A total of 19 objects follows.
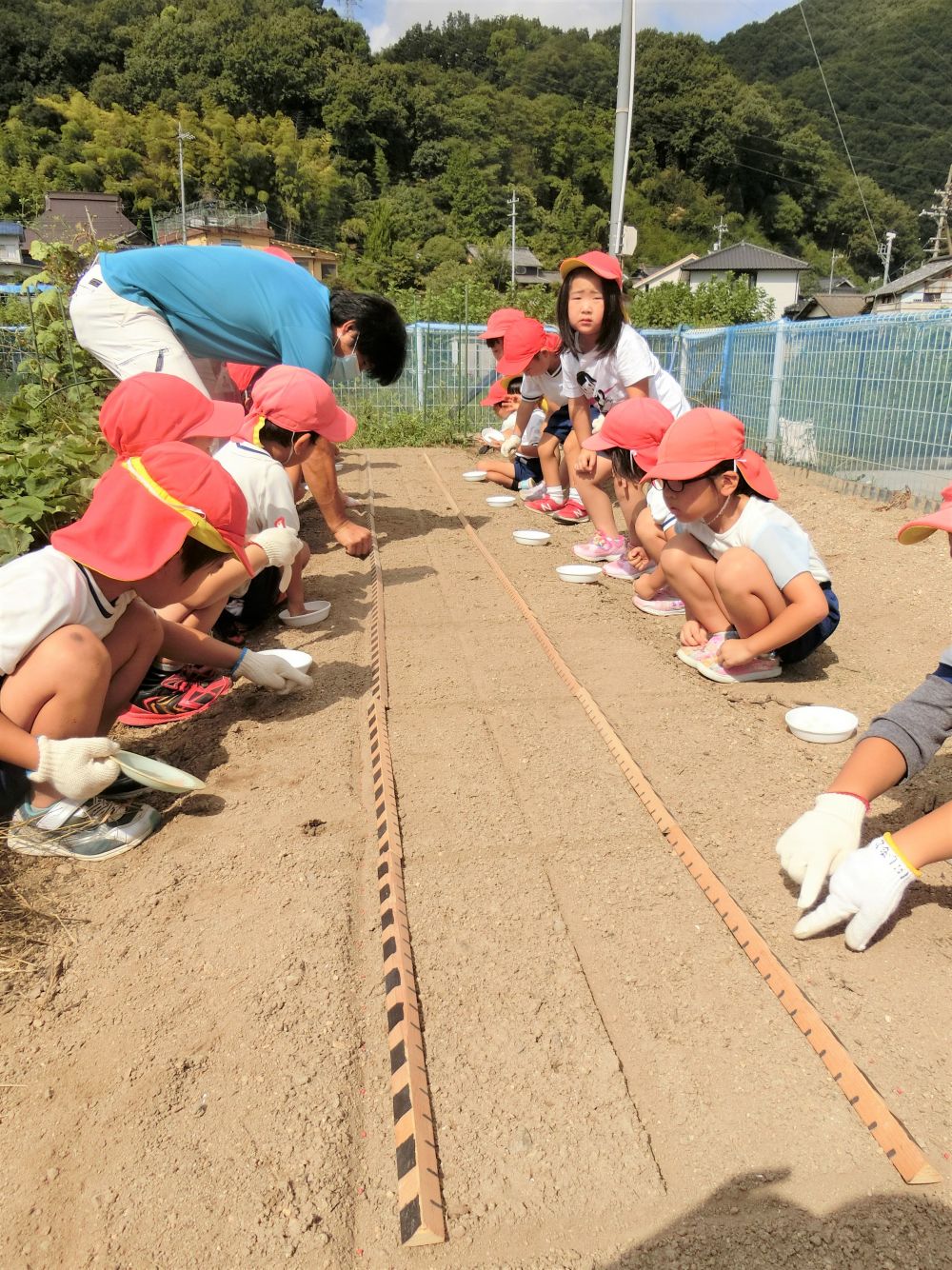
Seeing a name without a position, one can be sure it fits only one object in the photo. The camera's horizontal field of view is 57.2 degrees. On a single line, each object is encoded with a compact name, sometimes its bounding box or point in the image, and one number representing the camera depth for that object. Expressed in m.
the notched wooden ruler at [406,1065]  1.19
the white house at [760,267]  54.97
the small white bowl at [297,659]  3.15
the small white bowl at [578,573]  4.39
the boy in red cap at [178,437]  2.63
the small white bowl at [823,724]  2.56
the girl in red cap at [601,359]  4.43
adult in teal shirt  3.65
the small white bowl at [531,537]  5.19
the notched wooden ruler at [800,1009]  1.25
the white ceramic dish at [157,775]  2.19
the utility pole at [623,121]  8.81
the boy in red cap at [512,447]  6.84
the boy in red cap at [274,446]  3.37
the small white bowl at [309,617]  3.73
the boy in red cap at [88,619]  1.98
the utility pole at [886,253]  51.50
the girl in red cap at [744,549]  2.76
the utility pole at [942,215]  39.17
